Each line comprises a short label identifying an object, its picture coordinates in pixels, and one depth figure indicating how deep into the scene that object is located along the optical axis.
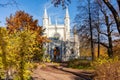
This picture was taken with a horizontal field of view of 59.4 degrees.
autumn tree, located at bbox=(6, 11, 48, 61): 17.77
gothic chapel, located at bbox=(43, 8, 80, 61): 25.27
